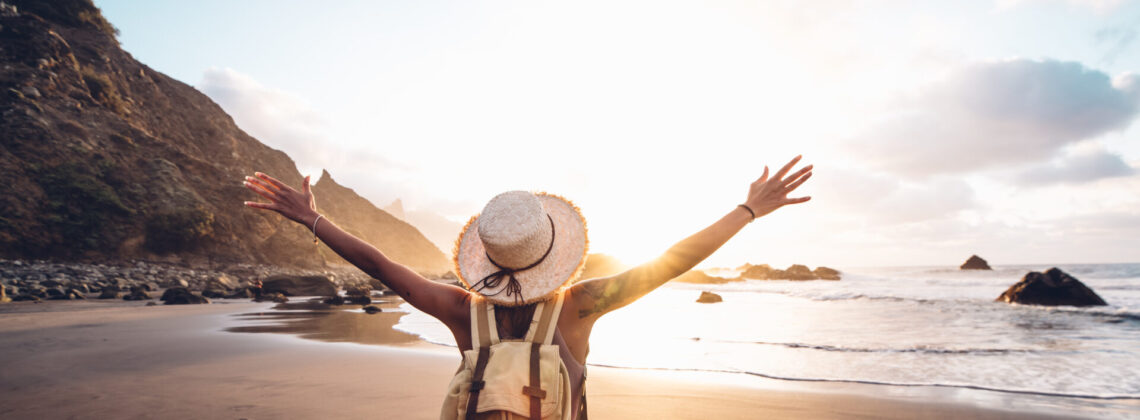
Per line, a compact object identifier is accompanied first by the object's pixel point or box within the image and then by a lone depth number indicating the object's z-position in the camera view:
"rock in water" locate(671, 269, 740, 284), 45.38
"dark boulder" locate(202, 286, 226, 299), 21.42
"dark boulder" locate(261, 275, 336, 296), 24.11
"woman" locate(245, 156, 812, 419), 1.81
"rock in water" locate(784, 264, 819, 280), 48.81
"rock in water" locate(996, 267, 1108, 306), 14.84
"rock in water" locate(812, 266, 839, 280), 49.12
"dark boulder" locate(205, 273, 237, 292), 22.33
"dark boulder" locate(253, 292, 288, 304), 20.55
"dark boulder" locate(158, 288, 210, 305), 16.69
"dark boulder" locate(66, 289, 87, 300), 15.91
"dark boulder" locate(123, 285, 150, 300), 16.98
